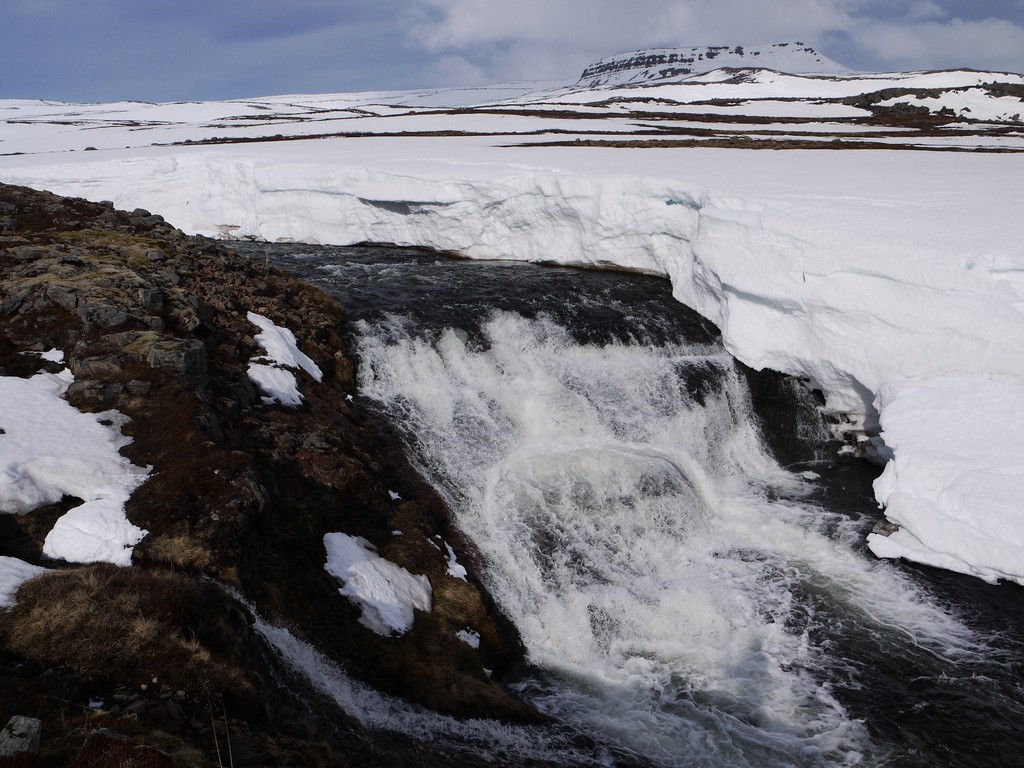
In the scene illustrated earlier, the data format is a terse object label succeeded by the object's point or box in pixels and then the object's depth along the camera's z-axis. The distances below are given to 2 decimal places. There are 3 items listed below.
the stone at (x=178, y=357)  13.12
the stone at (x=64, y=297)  14.84
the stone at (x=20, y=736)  5.13
